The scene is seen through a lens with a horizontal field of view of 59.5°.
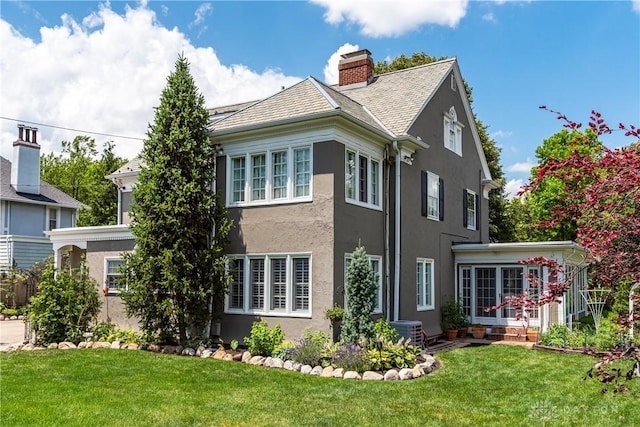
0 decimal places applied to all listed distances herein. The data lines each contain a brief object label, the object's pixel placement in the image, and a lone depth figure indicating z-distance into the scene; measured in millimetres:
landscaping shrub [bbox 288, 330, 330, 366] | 10836
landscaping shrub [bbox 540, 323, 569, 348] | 13710
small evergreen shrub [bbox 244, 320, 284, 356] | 11810
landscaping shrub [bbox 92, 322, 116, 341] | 13805
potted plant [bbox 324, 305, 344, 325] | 11812
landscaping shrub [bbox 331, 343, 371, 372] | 10297
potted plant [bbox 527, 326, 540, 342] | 15860
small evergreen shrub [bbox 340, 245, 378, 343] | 11414
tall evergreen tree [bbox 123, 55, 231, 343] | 12578
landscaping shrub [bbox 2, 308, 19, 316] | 22438
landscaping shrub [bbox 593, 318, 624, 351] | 12580
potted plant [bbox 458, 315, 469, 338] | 16594
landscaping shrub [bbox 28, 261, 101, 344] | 13555
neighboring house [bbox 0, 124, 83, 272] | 26812
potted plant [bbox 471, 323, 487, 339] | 16500
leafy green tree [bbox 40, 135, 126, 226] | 34531
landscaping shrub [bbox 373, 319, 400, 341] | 11922
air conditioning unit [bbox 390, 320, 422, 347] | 12859
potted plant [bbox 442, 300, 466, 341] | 16438
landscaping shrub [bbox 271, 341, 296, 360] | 11285
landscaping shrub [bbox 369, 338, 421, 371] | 10504
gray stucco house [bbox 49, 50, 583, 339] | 12461
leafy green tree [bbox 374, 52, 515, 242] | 30172
